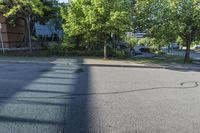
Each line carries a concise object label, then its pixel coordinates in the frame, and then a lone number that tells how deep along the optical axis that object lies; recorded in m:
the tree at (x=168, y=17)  9.78
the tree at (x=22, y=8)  10.59
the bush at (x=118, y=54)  11.17
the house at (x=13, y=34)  12.75
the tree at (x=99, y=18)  9.02
